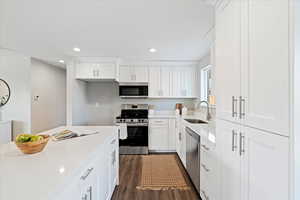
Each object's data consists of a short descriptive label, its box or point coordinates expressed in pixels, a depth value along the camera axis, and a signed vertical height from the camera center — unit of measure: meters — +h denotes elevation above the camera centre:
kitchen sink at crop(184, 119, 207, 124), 3.41 -0.45
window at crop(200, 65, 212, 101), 3.86 +0.40
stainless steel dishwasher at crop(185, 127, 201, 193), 2.22 -0.83
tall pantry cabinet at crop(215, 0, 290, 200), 0.81 +0.00
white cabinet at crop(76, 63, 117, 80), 4.23 +0.72
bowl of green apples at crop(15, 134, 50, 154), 1.17 -0.31
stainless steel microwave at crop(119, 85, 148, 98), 4.42 +0.22
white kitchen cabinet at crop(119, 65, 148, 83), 4.41 +0.67
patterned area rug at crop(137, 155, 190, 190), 2.51 -1.30
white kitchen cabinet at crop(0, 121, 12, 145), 3.77 -0.74
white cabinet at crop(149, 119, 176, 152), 4.19 -0.87
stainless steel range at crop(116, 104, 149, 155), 4.10 -0.93
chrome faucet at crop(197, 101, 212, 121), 3.28 -0.34
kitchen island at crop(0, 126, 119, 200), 0.76 -0.40
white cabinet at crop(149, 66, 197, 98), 4.46 +0.49
